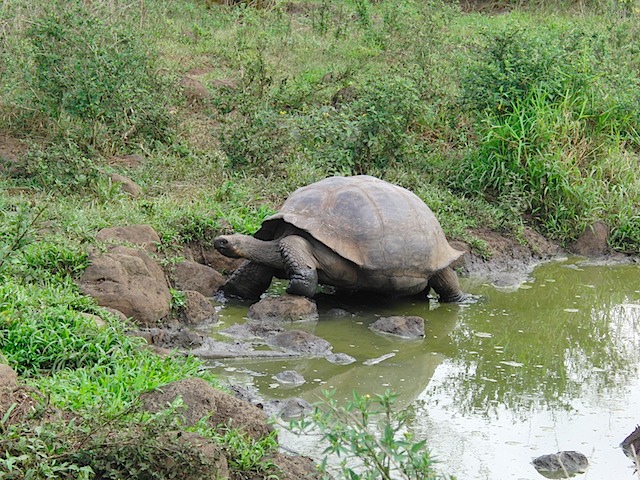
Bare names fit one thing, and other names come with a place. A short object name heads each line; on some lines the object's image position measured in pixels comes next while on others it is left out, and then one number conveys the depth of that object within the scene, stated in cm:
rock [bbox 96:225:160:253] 1204
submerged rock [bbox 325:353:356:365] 1060
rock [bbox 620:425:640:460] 825
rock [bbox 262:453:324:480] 718
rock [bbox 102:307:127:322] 1002
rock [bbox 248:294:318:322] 1202
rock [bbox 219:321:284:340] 1115
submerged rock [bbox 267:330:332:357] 1074
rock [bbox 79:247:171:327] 1050
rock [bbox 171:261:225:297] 1249
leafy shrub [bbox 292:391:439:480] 547
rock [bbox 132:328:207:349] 1025
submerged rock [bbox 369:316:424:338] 1173
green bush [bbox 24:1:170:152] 1590
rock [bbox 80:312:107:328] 931
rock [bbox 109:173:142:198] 1489
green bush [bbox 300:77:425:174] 1667
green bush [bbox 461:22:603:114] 1747
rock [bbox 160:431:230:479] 652
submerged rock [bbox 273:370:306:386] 987
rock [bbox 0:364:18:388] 704
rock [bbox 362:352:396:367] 1067
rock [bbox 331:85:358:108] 1992
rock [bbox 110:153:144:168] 1641
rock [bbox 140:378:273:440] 745
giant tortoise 1242
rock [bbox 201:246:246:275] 1355
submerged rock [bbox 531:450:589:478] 800
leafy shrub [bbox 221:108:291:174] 1631
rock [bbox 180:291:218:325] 1145
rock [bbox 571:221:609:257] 1651
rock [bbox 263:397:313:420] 885
